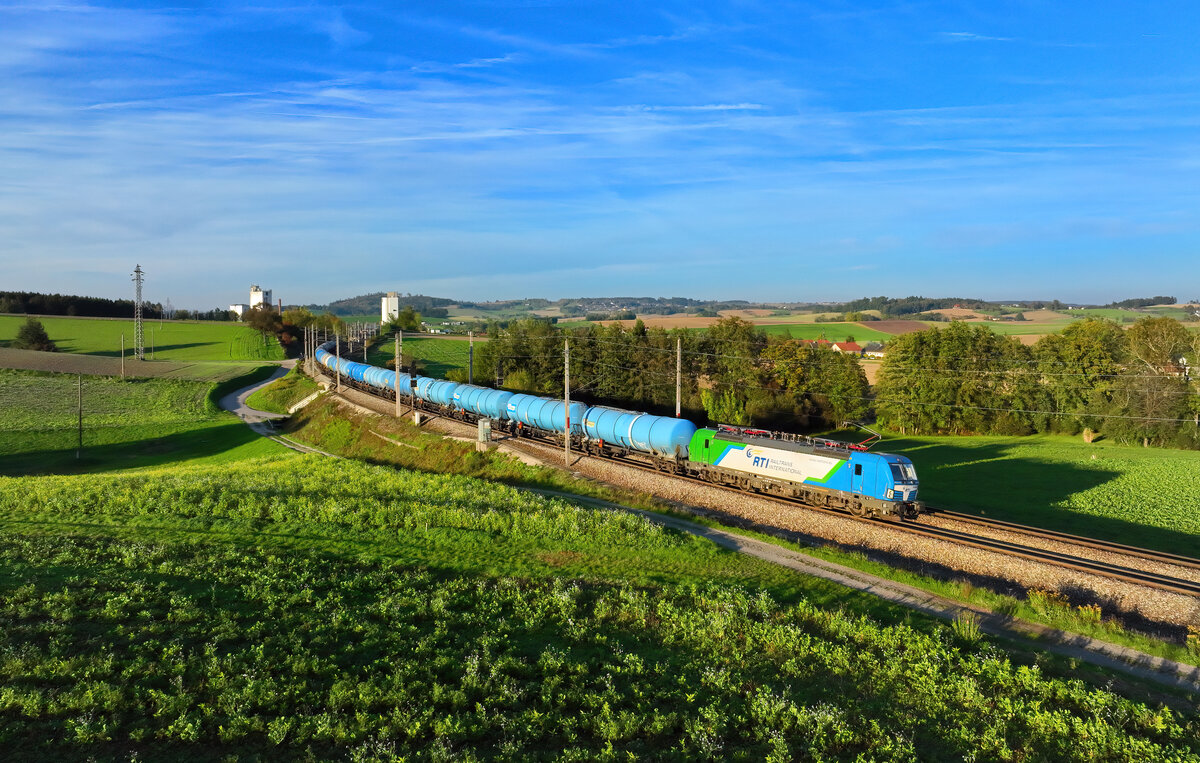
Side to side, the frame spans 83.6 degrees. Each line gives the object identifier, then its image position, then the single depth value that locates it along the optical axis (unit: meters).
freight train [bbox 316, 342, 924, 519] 27.61
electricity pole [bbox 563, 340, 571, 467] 38.59
